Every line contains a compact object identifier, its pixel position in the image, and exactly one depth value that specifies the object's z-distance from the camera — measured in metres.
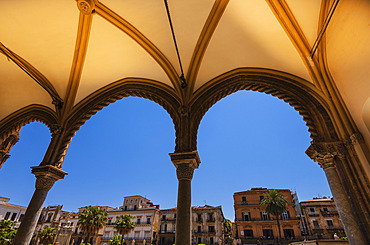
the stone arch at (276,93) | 4.52
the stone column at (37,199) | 4.42
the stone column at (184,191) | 3.65
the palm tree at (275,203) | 24.38
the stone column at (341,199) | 3.28
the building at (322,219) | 24.41
